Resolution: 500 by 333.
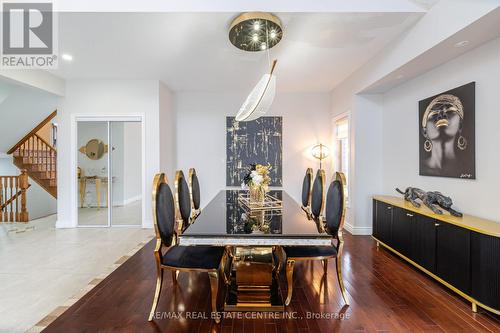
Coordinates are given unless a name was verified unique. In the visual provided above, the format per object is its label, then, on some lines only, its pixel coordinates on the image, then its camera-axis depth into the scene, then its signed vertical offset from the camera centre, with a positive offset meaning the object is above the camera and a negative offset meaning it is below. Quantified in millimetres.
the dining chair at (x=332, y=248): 2214 -774
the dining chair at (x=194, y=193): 3456 -399
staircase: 6078 +166
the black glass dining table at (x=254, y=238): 1758 -504
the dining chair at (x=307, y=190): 3711 -375
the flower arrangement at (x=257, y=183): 2701 -204
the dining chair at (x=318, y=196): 2588 -361
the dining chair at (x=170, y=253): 2020 -766
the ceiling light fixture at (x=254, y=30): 2566 +1447
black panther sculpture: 2660 -398
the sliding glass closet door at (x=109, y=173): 4836 -157
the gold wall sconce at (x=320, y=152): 5426 +264
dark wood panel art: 5531 +377
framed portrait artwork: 2637 +346
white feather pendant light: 2316 +645
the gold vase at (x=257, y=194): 2768 -330
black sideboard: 2043 -813
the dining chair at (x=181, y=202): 2730 -418
